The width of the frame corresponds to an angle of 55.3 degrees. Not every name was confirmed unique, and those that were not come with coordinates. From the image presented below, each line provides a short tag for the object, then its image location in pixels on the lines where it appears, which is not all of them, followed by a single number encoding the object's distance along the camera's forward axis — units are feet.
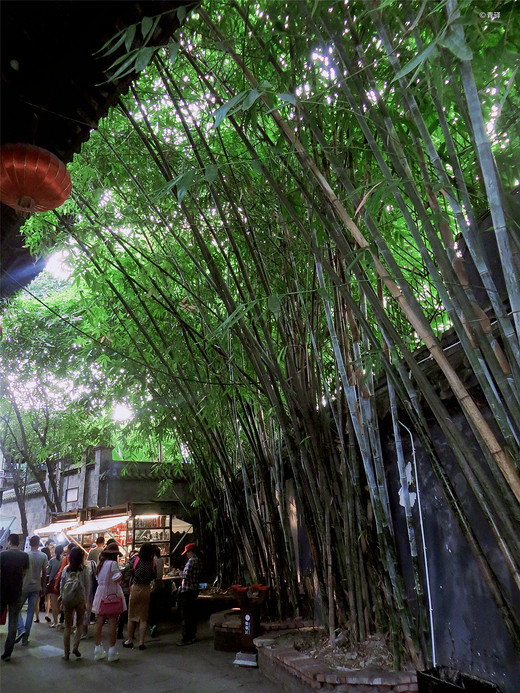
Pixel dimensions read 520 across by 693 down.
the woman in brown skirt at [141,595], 17.12
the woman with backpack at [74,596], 15.38
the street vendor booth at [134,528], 26.94
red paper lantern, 8.09
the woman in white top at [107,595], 15.34
